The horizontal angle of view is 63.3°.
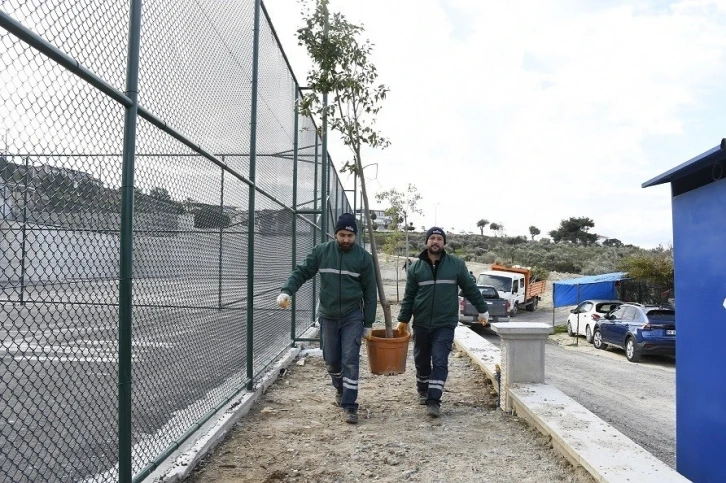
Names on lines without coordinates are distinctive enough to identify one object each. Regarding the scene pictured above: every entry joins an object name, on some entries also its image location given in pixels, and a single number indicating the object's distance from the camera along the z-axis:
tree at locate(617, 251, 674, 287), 26.06
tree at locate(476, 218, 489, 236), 82.19
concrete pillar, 5.43
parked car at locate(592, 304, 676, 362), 15.18
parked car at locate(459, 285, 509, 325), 19.27
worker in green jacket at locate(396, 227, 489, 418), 5.42
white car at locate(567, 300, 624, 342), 19.98
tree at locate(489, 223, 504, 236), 75.68
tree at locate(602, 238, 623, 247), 68.44
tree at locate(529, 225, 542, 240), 79.06
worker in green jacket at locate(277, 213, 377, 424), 5.22
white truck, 24.92
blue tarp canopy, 26.12
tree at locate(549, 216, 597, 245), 72.56
